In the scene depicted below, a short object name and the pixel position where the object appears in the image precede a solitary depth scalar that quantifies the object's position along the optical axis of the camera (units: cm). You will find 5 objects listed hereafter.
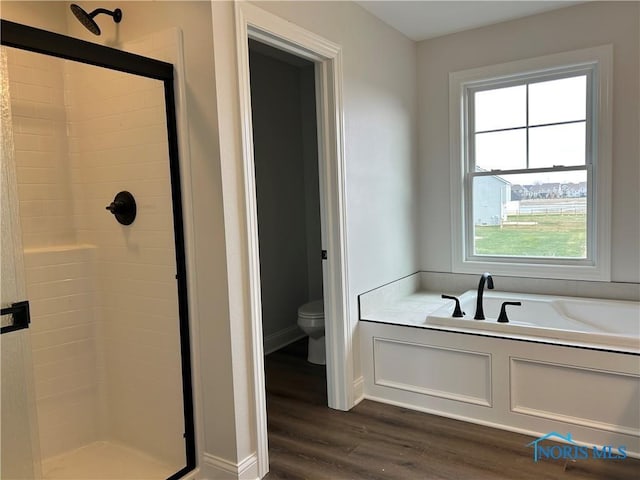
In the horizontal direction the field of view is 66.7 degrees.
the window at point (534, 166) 328
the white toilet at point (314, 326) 360
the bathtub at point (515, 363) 239
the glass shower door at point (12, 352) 158
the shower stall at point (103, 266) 230
